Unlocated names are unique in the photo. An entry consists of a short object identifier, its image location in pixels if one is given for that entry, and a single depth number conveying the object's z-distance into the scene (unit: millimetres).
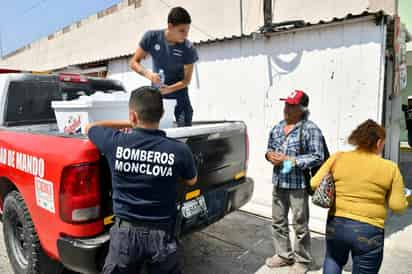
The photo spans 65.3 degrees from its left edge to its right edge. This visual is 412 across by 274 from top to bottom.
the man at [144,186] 1766
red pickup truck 2086
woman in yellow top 2098
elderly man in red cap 2856
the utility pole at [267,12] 5246
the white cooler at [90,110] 2689
